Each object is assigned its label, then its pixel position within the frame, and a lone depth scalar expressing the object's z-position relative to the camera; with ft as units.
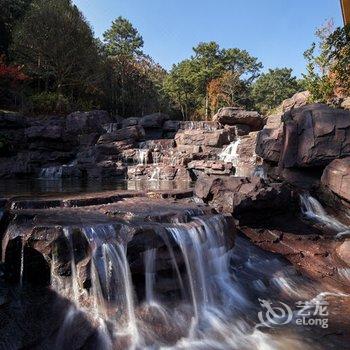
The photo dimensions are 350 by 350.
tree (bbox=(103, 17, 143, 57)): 143.84
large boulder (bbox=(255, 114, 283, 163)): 44.86
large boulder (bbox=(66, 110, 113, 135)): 70.08
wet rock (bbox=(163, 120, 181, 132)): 78.74
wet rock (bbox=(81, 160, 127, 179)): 55.26
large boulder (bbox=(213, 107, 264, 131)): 82.36
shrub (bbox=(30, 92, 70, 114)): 79.87
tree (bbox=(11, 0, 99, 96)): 79.97
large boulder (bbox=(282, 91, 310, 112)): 76.69
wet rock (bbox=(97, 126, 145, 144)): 65.25
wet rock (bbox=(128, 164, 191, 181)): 54.39
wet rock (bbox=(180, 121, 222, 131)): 79.00
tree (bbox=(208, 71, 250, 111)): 123.44
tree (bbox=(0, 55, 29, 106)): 75.10
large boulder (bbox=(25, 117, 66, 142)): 62.23
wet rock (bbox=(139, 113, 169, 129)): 77.25
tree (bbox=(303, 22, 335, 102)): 62.95
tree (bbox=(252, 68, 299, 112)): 179.66
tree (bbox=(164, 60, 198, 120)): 123.24
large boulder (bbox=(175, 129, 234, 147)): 65.31
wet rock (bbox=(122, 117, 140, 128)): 76.07
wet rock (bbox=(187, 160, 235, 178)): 54.29
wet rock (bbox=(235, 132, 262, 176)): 54.65
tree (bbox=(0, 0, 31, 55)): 90.17
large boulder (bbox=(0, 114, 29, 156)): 60.57
